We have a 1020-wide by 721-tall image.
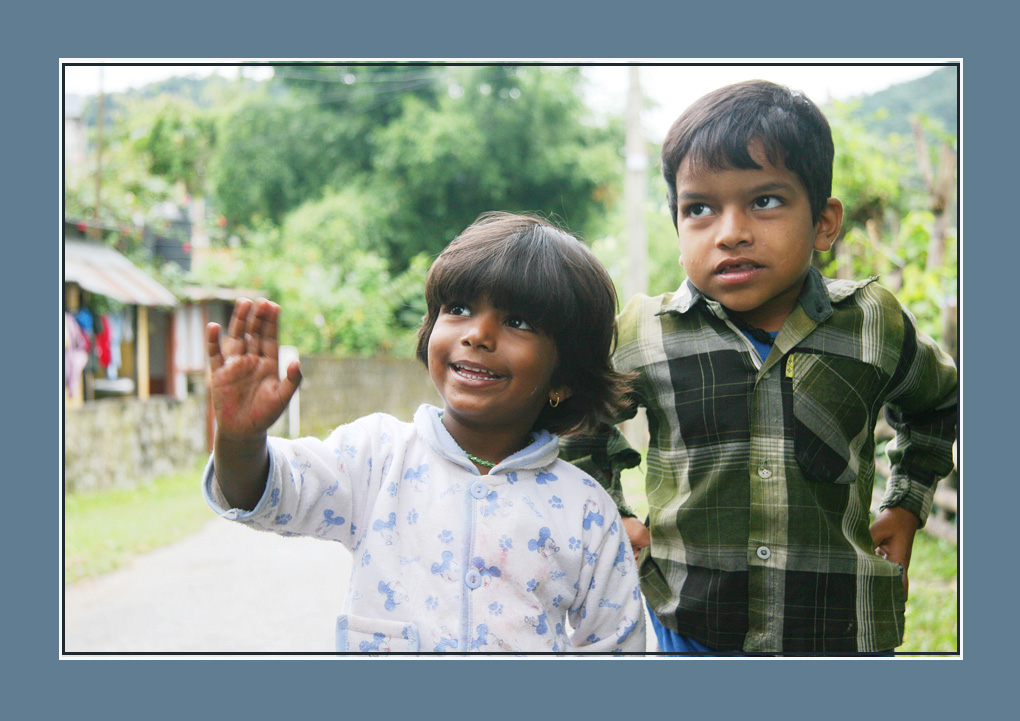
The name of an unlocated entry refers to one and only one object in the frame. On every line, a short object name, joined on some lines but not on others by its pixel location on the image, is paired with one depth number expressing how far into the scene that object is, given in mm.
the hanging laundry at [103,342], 6387
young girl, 1488
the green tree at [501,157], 7191
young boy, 1570
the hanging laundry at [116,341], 6543
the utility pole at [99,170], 6121
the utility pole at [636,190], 5495
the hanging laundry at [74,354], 5832
